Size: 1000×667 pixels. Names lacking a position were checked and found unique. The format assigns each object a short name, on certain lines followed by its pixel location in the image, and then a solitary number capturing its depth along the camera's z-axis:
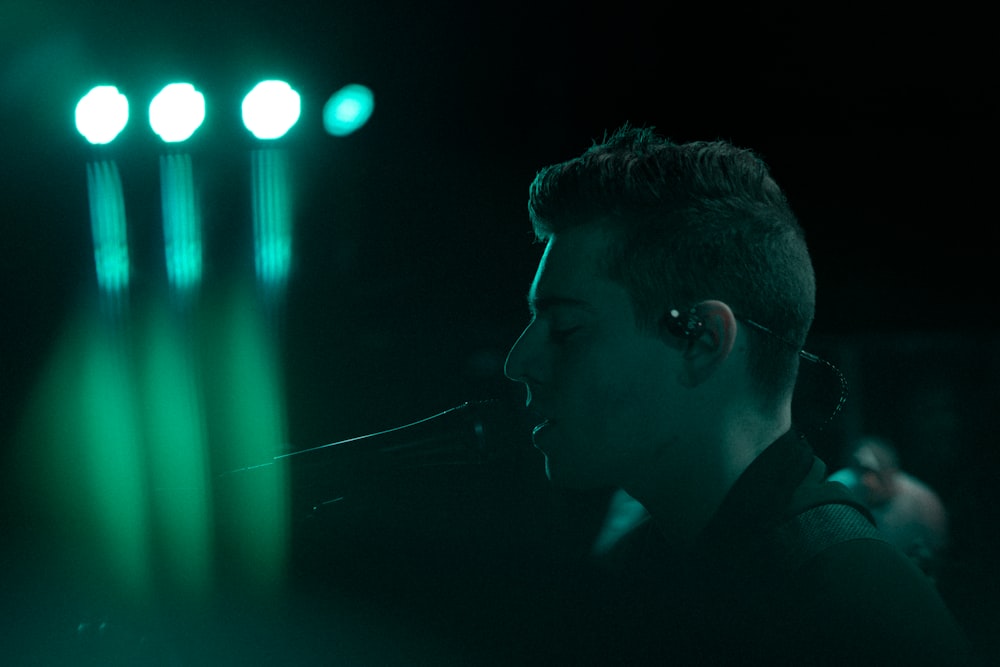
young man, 1.05
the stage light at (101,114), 2.79
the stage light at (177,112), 2.75
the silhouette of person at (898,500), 2.79
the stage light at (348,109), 2.76
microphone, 0.99
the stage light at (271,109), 2.73
